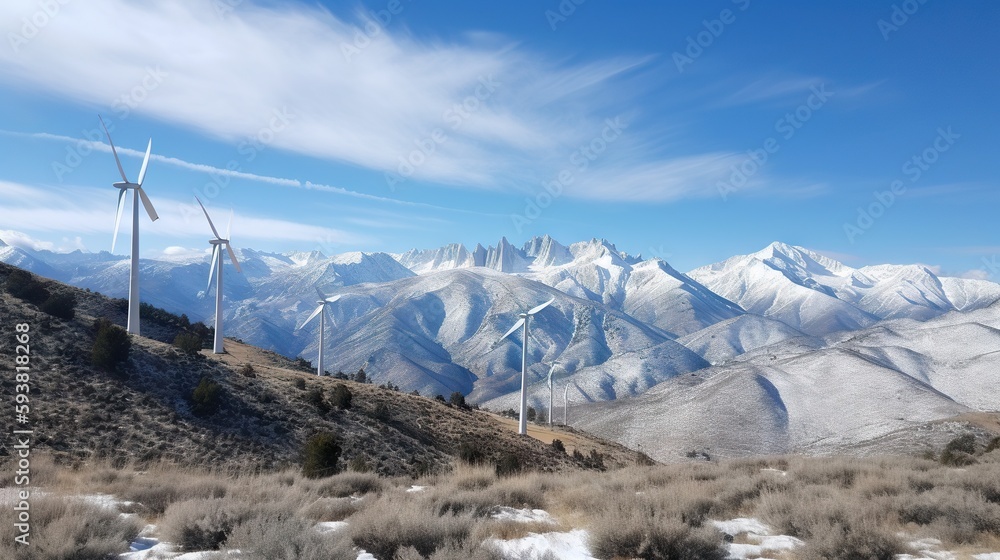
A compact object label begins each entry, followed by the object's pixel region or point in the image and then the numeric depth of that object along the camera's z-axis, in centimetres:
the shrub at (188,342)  4102
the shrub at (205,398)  3142
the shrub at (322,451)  2039
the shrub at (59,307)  3566
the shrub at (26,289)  3841
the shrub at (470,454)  2353
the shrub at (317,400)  3728
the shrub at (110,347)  3162
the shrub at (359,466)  1786
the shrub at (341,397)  3938
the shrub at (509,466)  1745
